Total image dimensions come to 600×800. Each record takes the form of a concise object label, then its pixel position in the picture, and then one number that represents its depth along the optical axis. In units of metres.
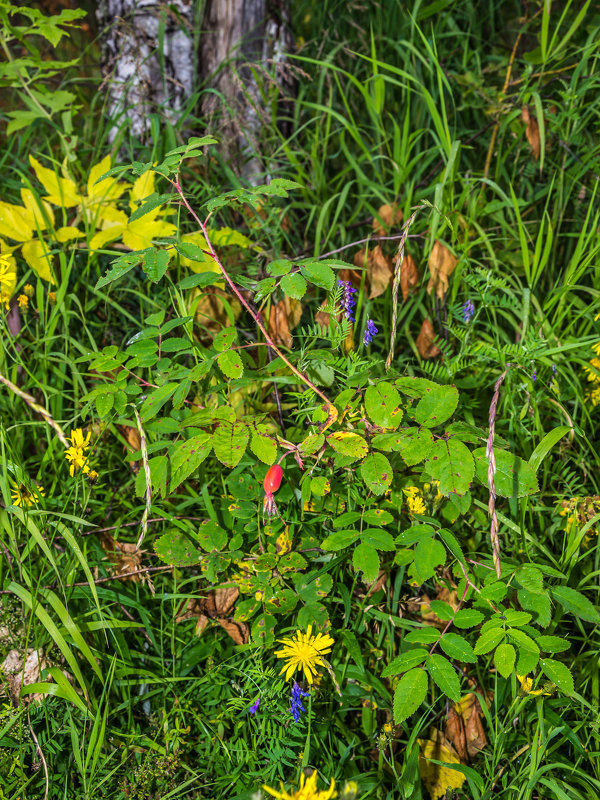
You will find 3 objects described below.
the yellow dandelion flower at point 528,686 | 0.48
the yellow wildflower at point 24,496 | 0.53
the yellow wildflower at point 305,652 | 0.47
